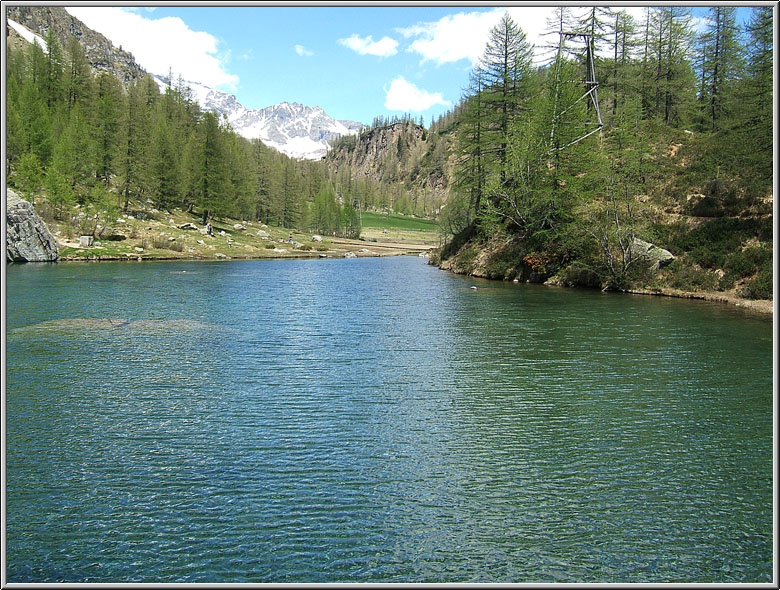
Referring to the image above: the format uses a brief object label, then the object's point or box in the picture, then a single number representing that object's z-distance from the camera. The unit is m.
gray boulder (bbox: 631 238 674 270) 41.59
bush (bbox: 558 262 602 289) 44.56
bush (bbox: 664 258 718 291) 38.12
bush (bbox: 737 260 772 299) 33.97
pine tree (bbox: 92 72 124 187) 91.25
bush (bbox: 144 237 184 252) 77.74
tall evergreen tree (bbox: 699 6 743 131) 67.88
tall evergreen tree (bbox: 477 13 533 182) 63.00
